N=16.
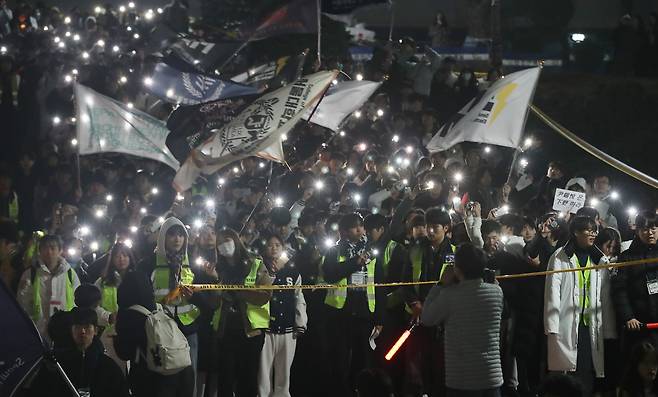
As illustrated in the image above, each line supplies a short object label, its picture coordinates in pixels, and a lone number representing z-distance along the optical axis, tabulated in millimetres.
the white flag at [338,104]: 15727
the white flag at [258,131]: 12617
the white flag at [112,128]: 14328
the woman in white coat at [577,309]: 10750
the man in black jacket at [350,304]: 11414
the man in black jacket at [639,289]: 10898
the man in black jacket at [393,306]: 10586
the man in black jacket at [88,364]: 8734
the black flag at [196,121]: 14500
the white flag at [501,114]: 13148
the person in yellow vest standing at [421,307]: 10289
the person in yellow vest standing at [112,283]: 11250
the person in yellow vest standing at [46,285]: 11484
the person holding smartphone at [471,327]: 8250
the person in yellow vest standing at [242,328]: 11242
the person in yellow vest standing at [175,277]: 10641
